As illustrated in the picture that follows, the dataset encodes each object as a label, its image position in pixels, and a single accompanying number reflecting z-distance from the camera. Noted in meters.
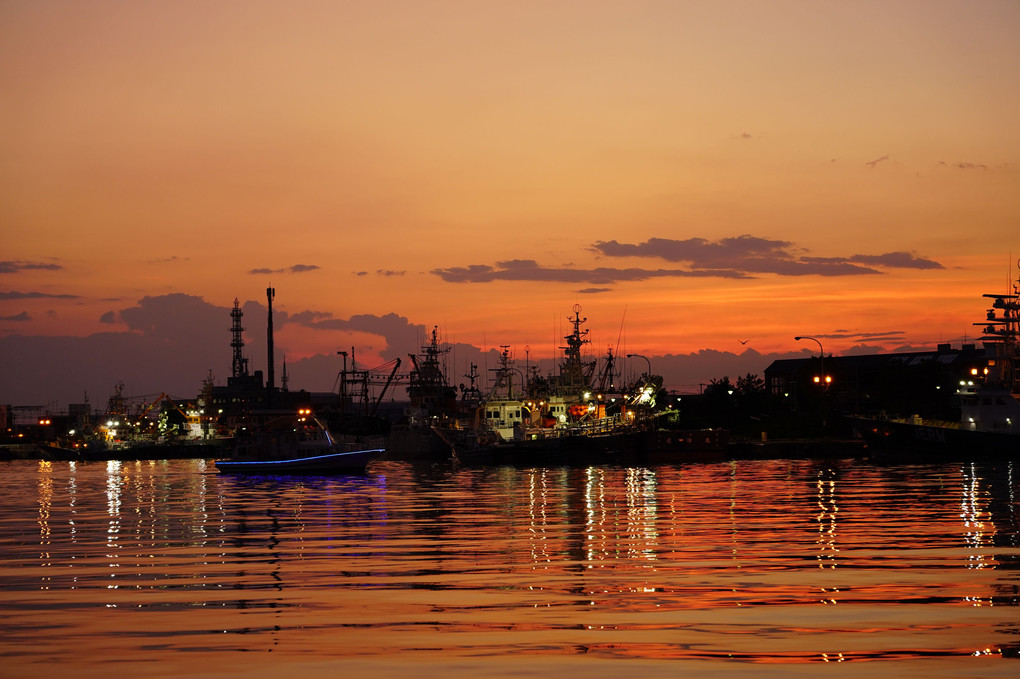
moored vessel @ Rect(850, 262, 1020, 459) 95.94
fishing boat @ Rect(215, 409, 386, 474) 96.12
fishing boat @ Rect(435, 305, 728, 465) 110.81
